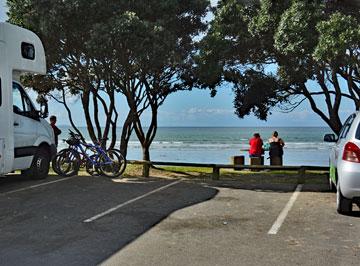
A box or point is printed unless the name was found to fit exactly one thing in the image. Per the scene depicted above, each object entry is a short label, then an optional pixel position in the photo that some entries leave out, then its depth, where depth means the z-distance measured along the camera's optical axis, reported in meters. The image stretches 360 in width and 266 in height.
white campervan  10.41
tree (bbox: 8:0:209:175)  14.58
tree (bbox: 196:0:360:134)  12.34
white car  7.14
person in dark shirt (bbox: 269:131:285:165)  18.53
